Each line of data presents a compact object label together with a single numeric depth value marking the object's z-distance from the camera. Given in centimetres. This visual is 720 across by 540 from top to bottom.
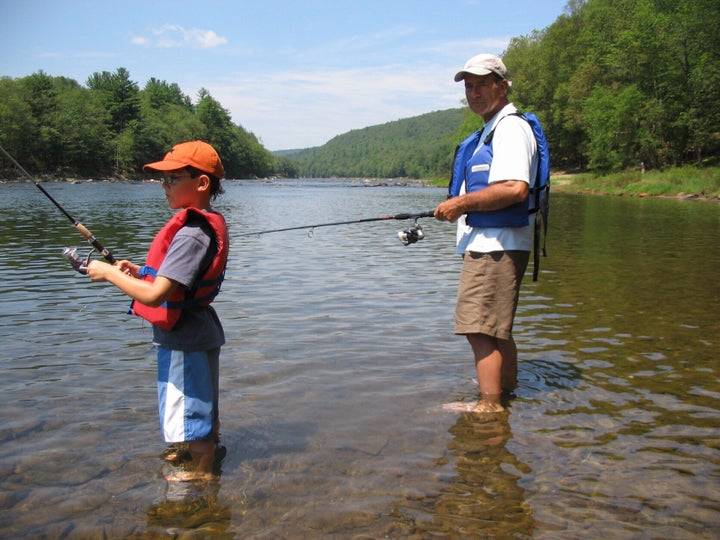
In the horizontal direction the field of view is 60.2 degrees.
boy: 338
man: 432
